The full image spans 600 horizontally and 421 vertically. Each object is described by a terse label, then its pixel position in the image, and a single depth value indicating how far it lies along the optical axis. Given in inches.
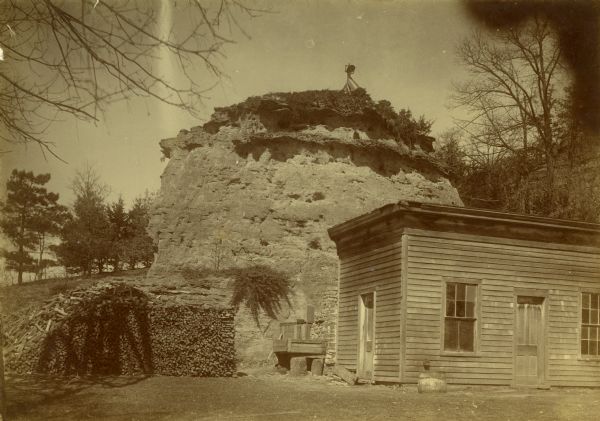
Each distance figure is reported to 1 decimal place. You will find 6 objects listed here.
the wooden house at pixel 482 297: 618.8
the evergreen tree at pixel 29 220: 1370.6
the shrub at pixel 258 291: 1040.8
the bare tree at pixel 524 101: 1148.5
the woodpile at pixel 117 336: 685.3
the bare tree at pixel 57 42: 285.3
